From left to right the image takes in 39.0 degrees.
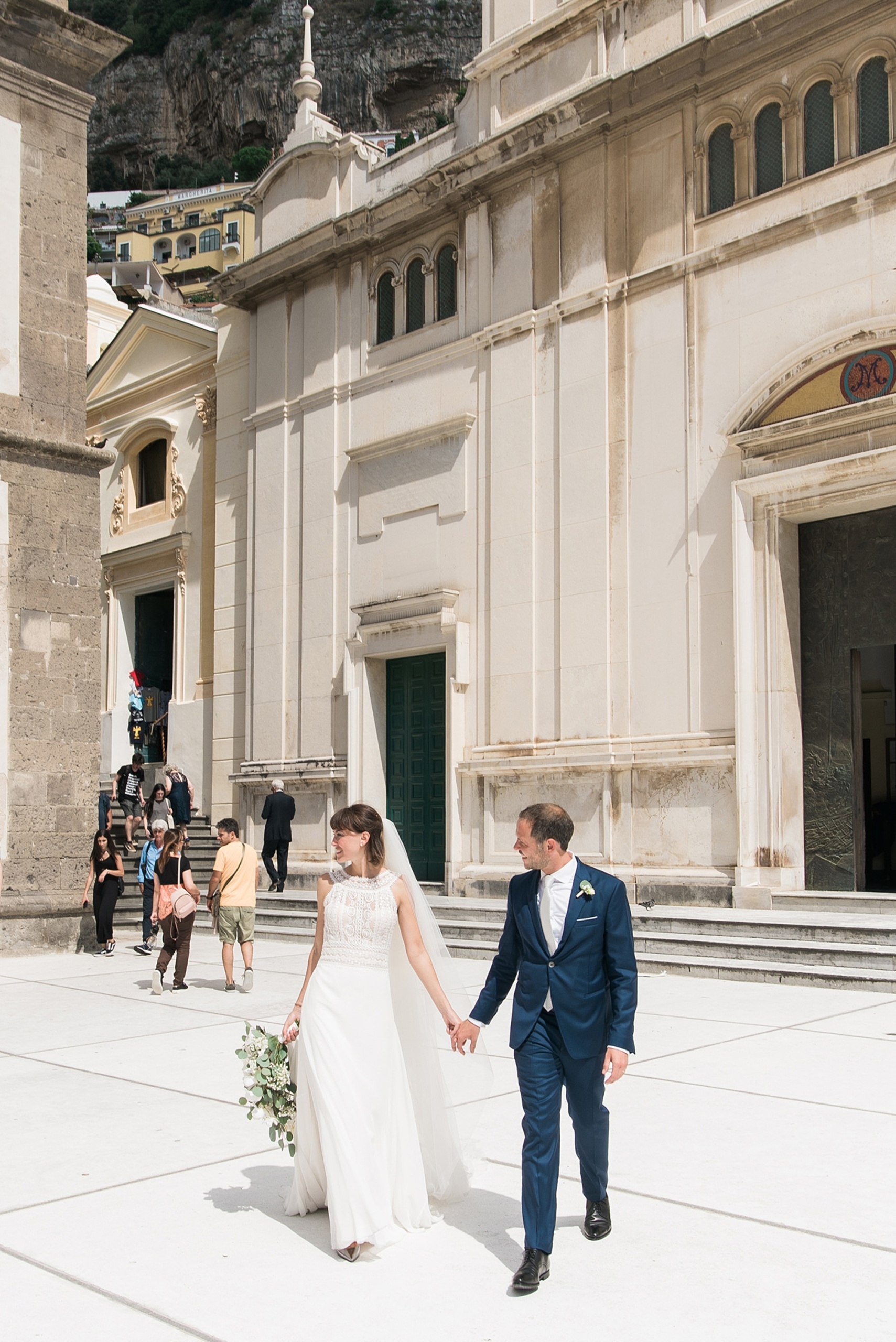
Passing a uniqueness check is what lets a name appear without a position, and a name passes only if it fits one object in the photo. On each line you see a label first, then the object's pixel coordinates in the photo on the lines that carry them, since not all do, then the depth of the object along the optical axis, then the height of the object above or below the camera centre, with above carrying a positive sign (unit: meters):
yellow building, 113.00 +48.58
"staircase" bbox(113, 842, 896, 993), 11.02 -1.78
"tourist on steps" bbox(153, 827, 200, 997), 11.37 -1.28
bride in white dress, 4.64 -1.14
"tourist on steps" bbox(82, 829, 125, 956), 13.94 -1.32
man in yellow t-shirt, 11.34 -1.16
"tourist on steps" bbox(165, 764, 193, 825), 20.47 -0.51
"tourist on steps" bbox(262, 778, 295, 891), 18.88 -1.02
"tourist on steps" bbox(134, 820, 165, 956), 15.11 -1.32
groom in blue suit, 4.48 -0.83
